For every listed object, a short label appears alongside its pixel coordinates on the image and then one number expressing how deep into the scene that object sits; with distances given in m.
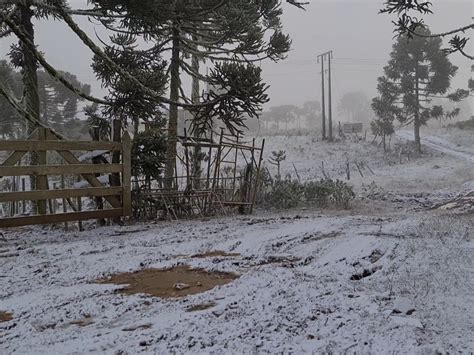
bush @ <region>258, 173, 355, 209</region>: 11.80
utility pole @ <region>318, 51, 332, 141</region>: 37.56
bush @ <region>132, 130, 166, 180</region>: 8.70
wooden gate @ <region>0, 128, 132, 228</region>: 6.71
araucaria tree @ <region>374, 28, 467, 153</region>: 30.05
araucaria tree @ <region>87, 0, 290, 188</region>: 7.84
